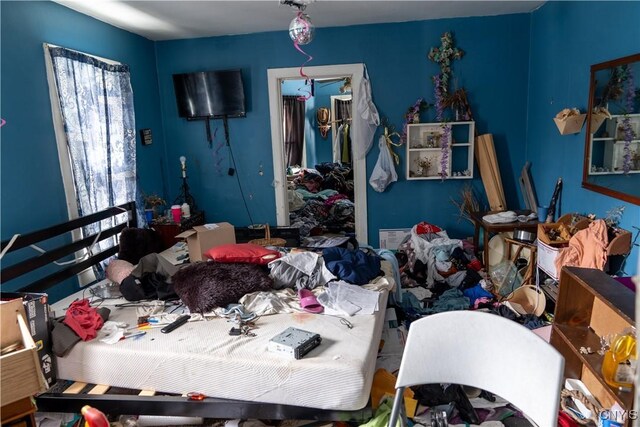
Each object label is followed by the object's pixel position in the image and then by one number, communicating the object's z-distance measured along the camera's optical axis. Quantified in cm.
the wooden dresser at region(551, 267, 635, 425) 173
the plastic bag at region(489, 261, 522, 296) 330
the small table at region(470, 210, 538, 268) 345
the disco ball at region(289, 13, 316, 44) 256
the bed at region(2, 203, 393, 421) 179
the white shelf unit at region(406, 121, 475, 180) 412
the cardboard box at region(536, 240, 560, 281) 272
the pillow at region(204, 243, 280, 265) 278
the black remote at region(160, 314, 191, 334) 216
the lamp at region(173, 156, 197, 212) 453
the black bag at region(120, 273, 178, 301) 260
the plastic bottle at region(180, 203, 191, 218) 415
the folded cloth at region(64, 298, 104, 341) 210
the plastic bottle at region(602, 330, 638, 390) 156
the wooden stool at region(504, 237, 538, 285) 319
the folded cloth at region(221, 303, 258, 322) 226
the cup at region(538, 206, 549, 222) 346
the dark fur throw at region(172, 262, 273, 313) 239
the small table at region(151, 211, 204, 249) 385
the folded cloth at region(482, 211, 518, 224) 357
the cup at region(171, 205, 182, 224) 399
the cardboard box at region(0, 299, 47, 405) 162
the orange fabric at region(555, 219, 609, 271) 238
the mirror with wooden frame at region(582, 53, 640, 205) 236
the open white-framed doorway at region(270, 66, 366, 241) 557
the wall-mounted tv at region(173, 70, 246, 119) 428
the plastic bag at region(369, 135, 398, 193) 427
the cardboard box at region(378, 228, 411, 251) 447
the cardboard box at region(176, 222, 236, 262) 323
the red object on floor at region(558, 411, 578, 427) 184
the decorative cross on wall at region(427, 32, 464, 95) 398
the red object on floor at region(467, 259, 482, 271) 375
